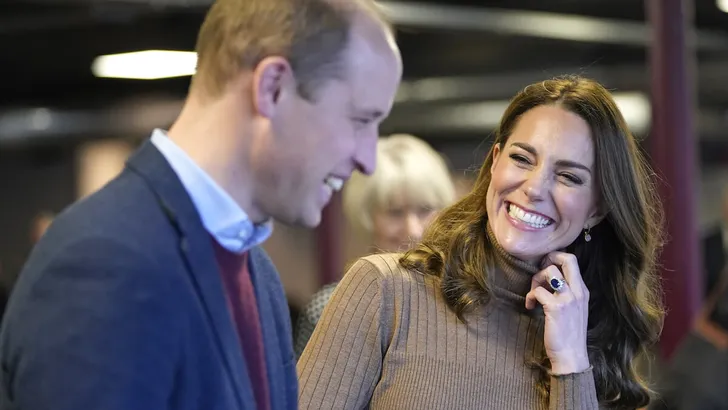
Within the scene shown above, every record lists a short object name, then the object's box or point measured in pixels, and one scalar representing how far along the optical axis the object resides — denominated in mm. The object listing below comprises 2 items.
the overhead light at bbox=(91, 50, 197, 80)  9633
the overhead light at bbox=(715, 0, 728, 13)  7779
